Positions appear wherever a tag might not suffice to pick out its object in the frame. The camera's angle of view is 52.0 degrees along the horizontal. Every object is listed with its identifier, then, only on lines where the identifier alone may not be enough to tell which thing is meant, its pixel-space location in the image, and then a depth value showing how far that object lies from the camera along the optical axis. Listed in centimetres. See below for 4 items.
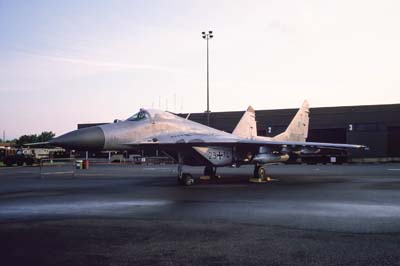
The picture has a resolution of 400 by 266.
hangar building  5678
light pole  4078
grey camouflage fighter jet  1555
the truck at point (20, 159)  4603
